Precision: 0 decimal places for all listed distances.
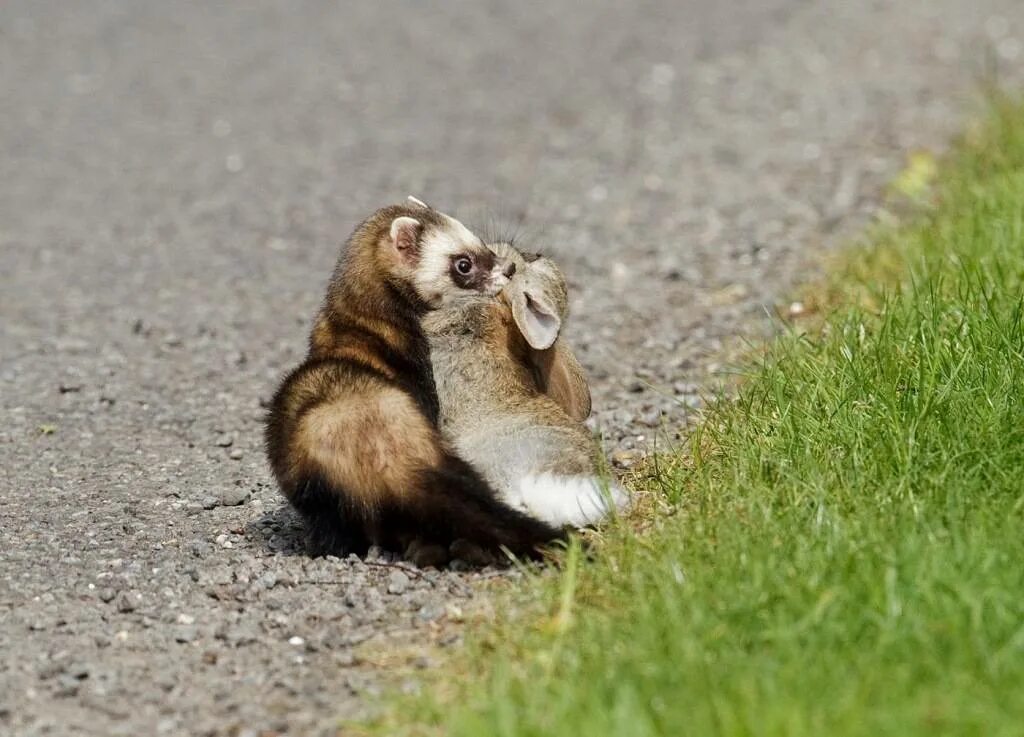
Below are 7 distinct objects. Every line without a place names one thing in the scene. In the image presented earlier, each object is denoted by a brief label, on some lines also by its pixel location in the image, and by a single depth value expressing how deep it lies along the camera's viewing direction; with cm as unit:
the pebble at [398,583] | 975
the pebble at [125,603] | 968
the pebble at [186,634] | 923
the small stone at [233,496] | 1164
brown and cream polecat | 964
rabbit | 999
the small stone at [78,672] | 873
